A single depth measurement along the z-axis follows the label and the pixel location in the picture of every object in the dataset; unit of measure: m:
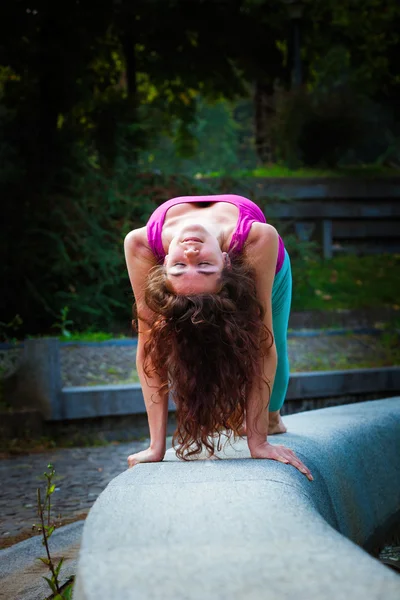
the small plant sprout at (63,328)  9.20
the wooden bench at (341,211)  13.35
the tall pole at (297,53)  16.50
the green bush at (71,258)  10.25
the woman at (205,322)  2.88
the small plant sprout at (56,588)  2.63
